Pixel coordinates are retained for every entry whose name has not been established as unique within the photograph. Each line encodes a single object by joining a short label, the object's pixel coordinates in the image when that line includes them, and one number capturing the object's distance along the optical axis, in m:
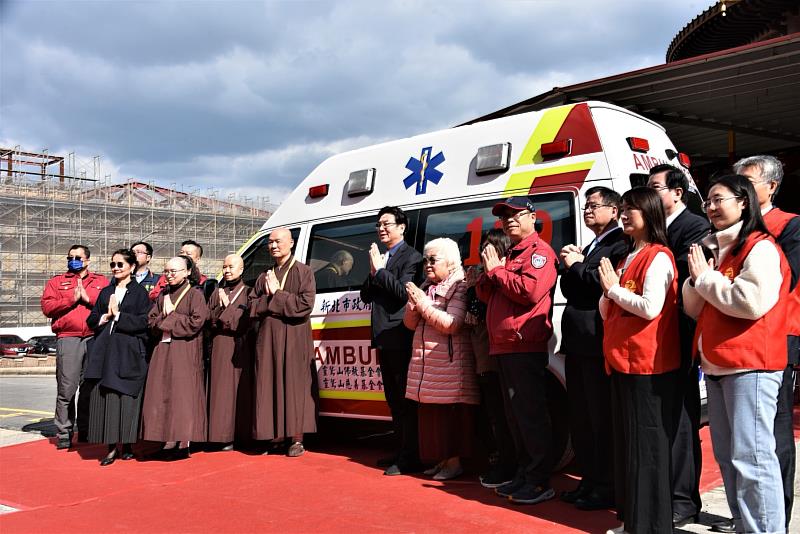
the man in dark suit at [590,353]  4.05
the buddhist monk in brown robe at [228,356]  6.32
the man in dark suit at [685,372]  3.67
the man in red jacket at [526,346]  4.28
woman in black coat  6.06
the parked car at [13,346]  30.27
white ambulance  4.79
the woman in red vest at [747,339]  3.12
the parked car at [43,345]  31.72
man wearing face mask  6.98
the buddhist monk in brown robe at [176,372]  6.05
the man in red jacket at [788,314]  3.35
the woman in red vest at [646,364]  3.42
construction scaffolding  37.34
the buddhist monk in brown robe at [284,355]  5.91
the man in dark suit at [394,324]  5.24
